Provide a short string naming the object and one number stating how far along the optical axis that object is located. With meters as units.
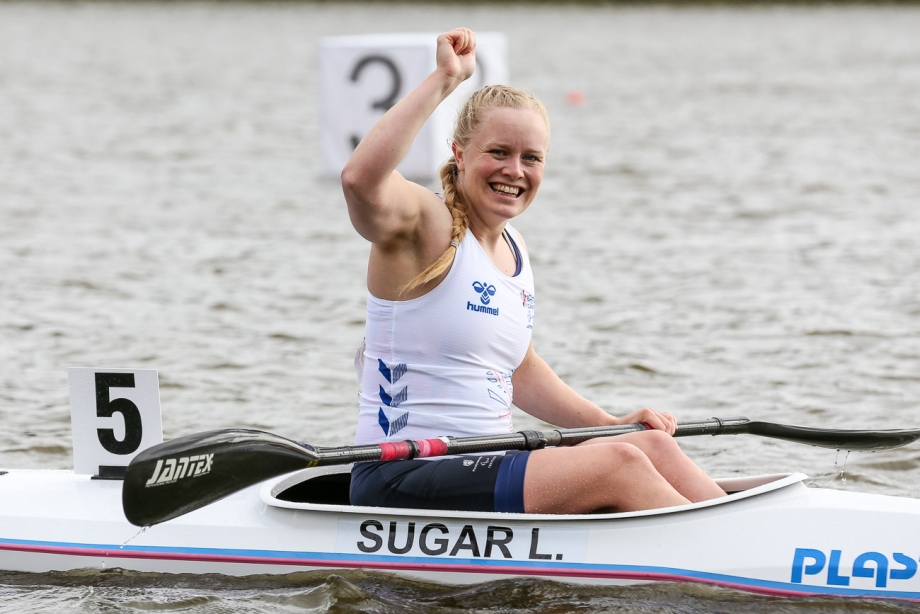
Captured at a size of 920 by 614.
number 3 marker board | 22.22
